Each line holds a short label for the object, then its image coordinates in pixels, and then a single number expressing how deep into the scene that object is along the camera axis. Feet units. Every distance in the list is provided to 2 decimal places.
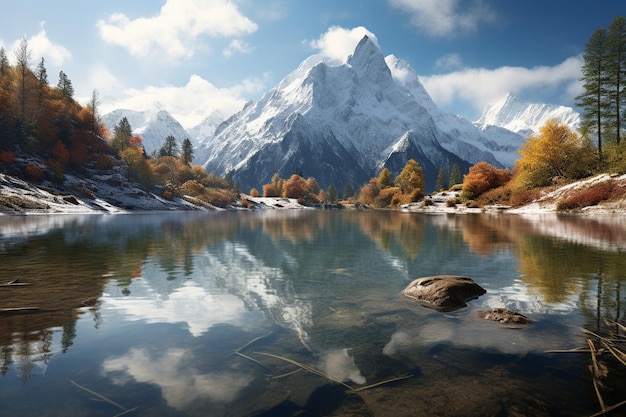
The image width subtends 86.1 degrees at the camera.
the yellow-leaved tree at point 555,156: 215.72
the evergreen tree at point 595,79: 210.59
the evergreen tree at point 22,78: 324.39
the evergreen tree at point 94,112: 410.52
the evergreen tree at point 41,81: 348.79
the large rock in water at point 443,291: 32.78
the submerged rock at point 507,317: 27.32
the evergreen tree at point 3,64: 359.79
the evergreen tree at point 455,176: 567.59
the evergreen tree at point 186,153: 515.58
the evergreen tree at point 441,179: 577.02
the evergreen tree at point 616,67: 205.57
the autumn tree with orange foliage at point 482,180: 299.01
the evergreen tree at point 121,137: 422.82
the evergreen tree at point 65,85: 432.62
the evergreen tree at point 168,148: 545.85
